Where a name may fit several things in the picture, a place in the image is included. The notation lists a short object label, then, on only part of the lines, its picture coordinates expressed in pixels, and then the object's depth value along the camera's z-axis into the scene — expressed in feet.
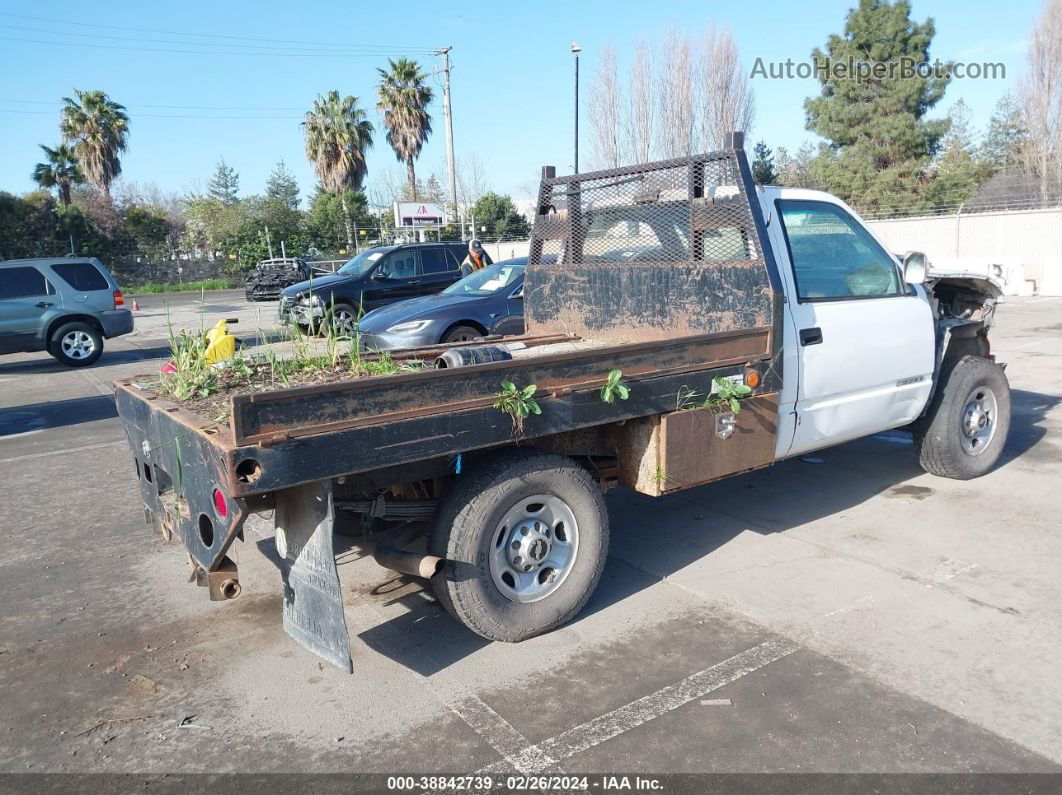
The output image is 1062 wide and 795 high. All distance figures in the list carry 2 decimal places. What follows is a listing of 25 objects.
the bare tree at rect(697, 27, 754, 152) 112.16
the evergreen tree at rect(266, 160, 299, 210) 222.48
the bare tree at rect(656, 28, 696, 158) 112.37
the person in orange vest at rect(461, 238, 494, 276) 48.65
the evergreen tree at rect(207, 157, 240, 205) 253.75
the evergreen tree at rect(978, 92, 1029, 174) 125.39
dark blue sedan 32.58
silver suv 46.29
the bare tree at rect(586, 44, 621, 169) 115.24
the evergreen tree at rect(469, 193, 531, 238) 131.64
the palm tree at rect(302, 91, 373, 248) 134.82
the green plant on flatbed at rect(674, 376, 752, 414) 13.52
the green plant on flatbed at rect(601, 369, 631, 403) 12.32
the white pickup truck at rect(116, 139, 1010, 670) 10.51
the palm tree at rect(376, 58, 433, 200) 136.67
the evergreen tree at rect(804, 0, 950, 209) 117.39
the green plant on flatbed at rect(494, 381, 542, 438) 11.44
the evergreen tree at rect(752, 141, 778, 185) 128.57
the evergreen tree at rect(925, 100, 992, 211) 112.47
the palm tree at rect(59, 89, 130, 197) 131.23
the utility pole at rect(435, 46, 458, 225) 122.52
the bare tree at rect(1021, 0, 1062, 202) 108.17
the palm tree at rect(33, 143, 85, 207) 128.16
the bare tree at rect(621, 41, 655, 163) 113.60
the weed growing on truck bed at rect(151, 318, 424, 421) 12.77
